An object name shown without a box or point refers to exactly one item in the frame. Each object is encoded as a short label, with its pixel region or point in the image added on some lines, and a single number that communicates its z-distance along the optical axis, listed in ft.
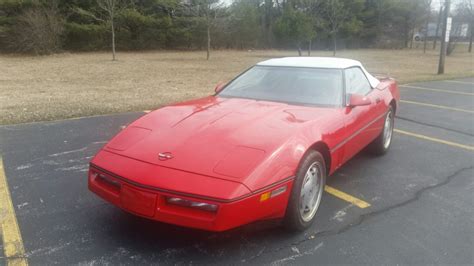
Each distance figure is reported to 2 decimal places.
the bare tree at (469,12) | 132.40
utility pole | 51.49
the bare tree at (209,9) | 88.79
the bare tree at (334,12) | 109.19
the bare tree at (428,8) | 155.43
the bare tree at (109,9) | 76.75
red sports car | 8.07
